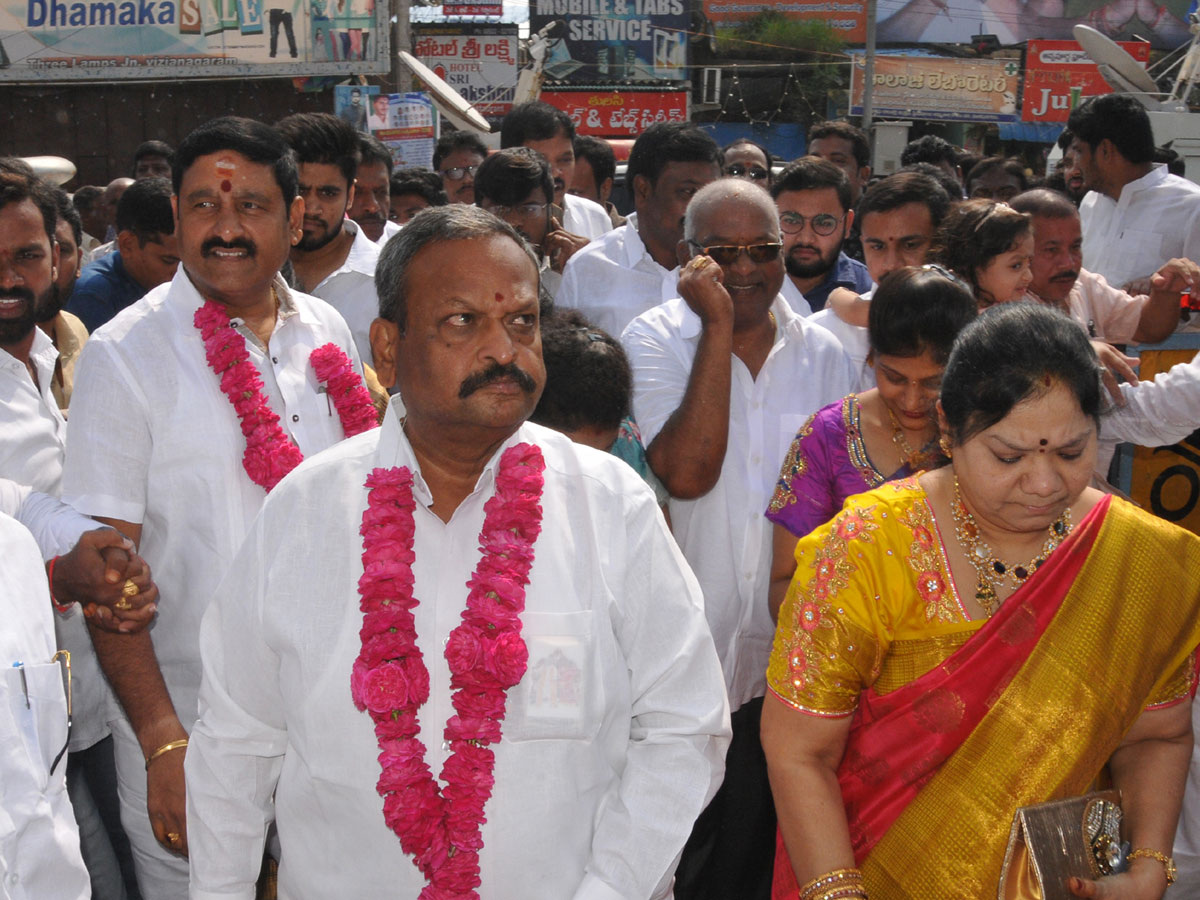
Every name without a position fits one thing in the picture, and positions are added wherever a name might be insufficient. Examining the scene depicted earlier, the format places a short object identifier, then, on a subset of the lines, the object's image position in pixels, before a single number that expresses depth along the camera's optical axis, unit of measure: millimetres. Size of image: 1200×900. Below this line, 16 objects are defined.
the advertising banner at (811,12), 28328
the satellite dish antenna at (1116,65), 8789
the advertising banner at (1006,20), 30500
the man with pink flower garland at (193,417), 2350
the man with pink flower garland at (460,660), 1779
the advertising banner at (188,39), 12977
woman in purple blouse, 2648
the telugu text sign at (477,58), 24906
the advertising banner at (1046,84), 28406
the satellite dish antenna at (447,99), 12945
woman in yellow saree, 2020
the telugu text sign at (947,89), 28000
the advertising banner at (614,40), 26625
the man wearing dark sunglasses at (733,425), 3012
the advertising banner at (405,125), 11945
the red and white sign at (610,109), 26109
